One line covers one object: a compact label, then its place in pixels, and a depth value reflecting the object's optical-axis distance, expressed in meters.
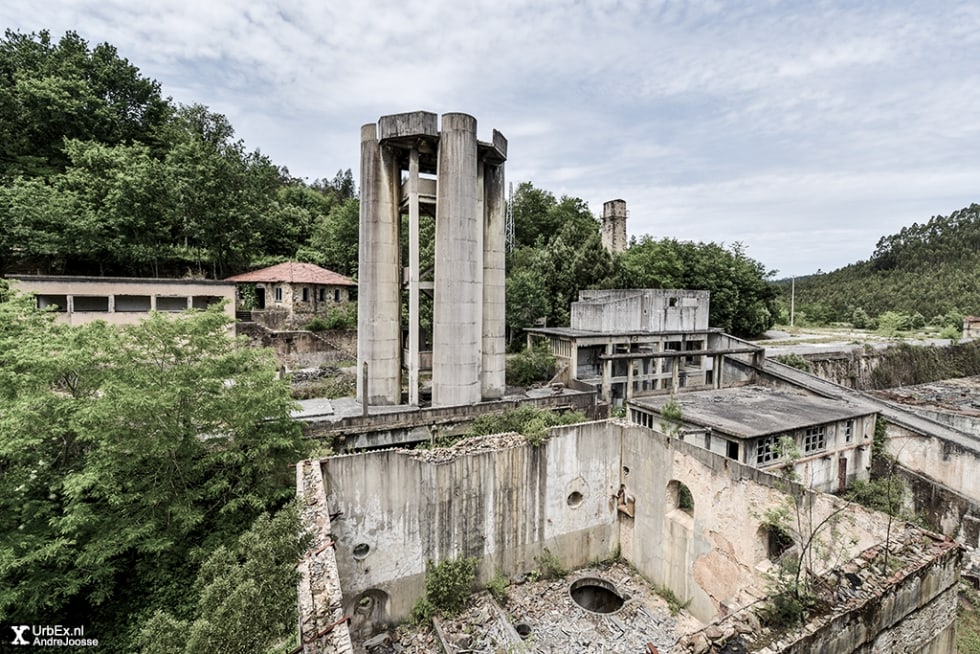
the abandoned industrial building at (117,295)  23.94
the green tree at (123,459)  10.88
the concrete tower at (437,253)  19.72
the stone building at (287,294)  30.28
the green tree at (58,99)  27.41
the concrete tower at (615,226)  53.47
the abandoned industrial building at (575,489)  7.82
